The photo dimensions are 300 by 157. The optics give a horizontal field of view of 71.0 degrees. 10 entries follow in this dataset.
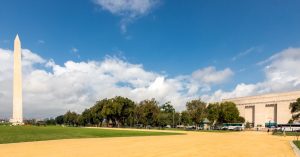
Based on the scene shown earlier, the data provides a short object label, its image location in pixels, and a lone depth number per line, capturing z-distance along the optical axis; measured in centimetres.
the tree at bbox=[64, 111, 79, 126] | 11623
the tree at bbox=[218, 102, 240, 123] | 6771
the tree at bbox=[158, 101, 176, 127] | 7470
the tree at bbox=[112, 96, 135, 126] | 7666
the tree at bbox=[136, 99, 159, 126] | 7204
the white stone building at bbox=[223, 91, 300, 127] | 7808
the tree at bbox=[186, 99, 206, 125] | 6702
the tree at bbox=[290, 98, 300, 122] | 5957
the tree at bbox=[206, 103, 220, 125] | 6752
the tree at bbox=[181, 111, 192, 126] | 7142
